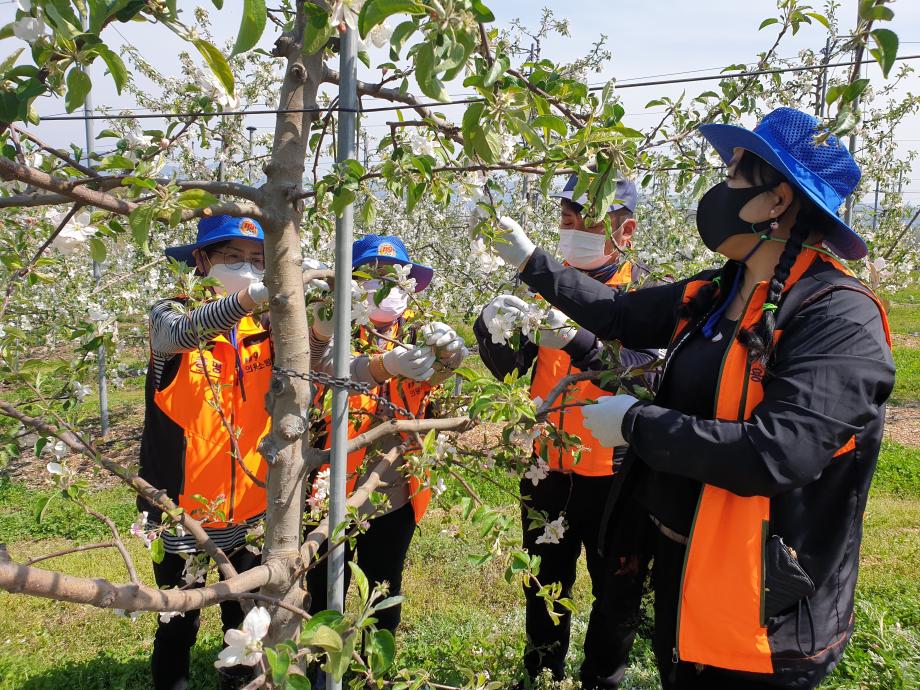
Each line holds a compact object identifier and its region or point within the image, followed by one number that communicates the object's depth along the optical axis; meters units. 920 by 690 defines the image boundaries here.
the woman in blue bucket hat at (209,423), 2.35
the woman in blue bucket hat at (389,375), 1.95
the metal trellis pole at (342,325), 1.41
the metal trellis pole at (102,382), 6.39
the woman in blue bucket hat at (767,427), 1.44
